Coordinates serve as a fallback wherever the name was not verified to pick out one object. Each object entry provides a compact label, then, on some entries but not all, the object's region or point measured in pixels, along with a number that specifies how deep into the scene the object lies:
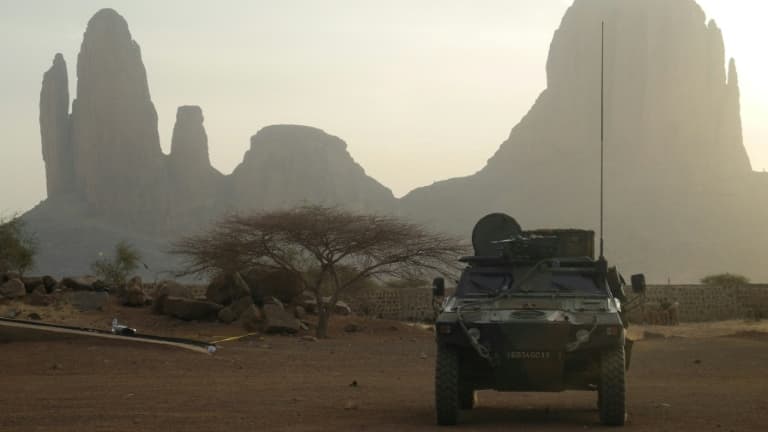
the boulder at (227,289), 35.75
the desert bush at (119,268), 50.35
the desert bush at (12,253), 46.47
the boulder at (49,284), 36.62
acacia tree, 36.22
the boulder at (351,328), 36.77
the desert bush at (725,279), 66.69
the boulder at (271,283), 36.84
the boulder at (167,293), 34.38
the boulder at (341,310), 42.00
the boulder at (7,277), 35.81
